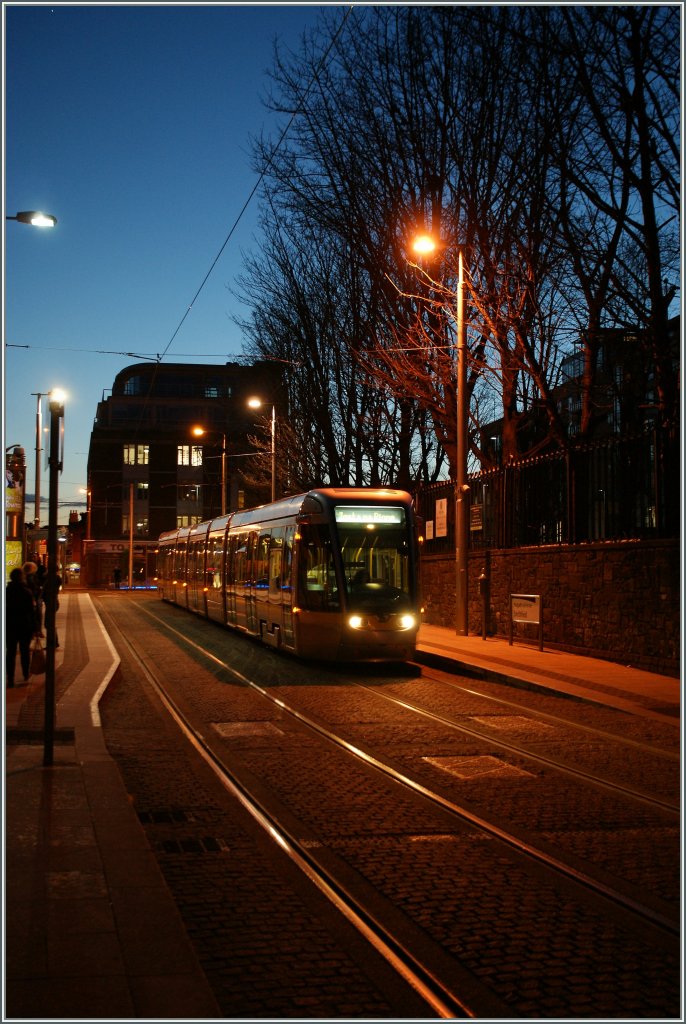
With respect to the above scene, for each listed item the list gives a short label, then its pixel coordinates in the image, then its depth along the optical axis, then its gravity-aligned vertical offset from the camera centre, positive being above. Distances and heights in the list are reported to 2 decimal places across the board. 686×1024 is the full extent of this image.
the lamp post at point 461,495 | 23.47 +1.37
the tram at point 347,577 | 18.52 -0.35
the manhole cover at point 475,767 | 9.81 -1.94
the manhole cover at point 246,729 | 12.07 -1.95
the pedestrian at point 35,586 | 18.41 -0.57
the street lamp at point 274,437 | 38.44 +4.24
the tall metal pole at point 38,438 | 50.09 +5.52
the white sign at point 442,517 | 28.10 +1.01
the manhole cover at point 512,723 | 12.56 -1.96
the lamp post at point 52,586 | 9.18 -0.25
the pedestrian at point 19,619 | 15.66 -0.91
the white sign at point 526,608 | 20.19 -0.97
